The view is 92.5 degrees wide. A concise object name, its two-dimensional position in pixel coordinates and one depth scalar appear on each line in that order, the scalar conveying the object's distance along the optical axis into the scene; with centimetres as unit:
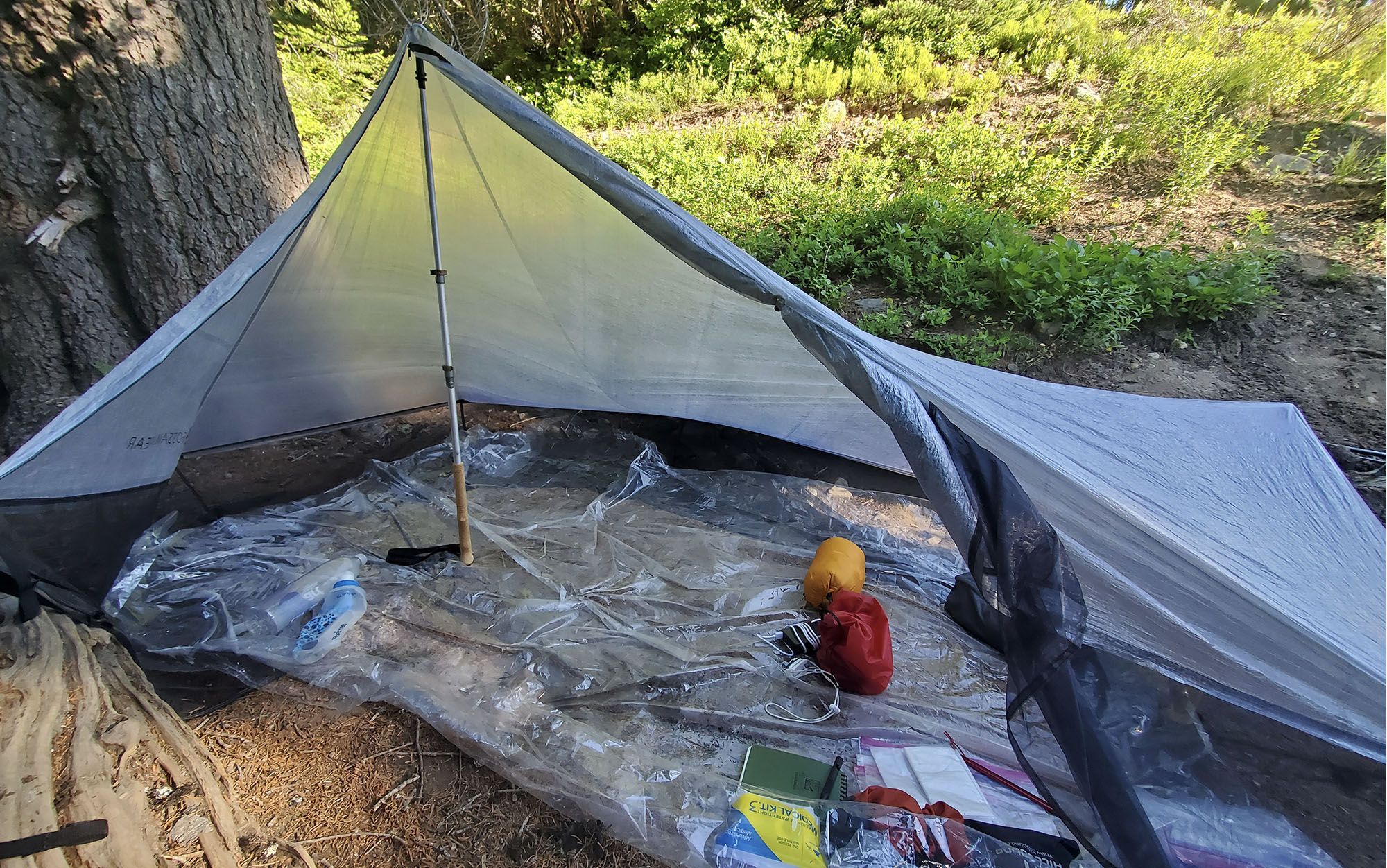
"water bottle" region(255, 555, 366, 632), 211
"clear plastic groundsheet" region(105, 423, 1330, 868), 171
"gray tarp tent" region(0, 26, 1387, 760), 147
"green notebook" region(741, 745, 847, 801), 164
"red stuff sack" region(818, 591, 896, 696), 192
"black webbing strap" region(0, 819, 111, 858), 128
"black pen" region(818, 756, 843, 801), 163
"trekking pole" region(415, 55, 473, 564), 241
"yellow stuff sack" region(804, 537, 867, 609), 221
